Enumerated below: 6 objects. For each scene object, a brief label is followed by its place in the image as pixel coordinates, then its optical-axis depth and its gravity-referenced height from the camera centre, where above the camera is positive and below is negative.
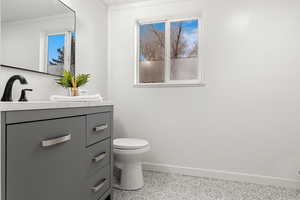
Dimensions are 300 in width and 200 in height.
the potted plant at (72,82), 1.57 +0.17
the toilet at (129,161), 1.79 -0.60
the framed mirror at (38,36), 1.32 +0.54
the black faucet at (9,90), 1.16 +0.07
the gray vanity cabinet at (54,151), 0.77 -0.26
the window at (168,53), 2.31 +0.63
